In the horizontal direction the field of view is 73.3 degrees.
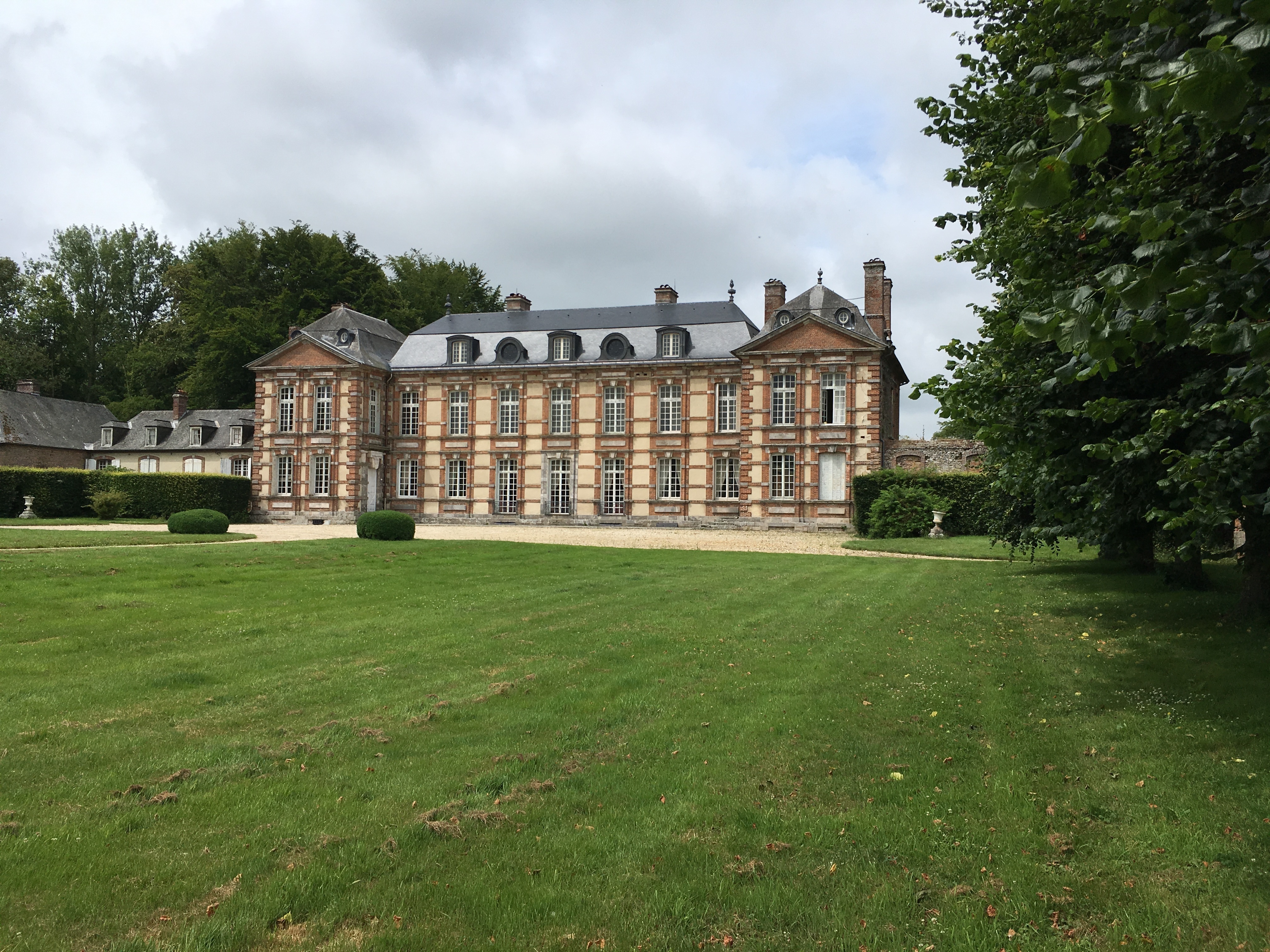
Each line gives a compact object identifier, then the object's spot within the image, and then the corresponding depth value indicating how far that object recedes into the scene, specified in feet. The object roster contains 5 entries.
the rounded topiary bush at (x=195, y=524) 72.90
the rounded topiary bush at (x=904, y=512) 88.79
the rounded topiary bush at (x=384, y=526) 70.03
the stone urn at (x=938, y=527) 86.38
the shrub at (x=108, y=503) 100.37
